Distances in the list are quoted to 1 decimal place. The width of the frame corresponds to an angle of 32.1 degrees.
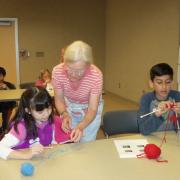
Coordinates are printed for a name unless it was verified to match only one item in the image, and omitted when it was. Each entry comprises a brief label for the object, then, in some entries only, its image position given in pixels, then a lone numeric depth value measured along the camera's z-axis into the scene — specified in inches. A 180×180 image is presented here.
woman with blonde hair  80.8
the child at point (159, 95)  92.7
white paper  73.6
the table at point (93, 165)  61.9
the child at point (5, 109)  173.6
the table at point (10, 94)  155.0
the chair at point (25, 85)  192.3
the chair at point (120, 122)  104.0
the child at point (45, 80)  173.1
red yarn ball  70.5
